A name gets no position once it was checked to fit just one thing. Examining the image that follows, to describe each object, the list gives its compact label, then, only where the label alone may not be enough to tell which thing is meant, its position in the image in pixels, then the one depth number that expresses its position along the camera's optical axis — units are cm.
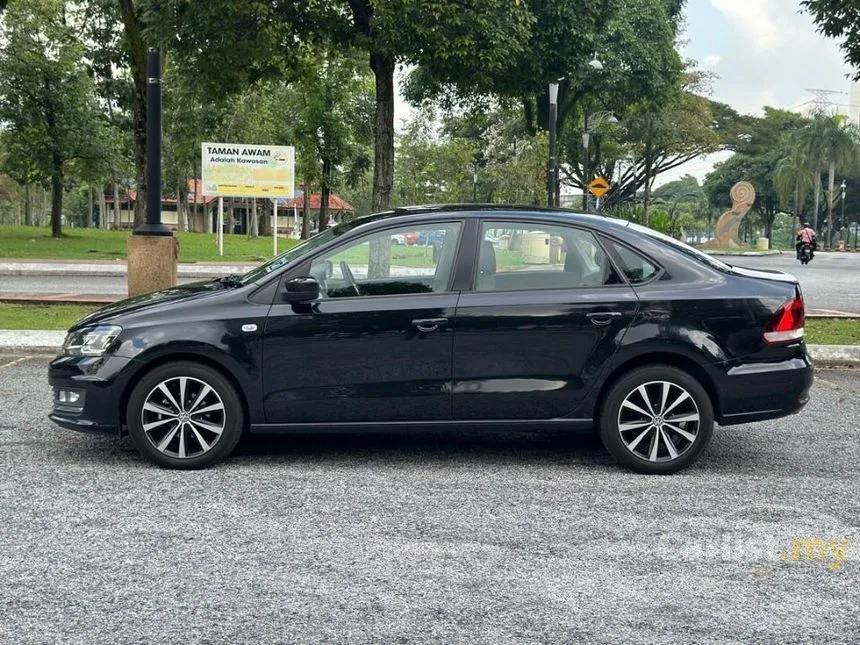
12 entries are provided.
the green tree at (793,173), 7375
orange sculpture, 5522
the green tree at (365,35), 1303
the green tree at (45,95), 3522
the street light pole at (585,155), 3136
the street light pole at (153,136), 977
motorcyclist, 3409
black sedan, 537
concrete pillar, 1012
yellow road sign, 2869
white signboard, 2458
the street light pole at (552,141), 2322
